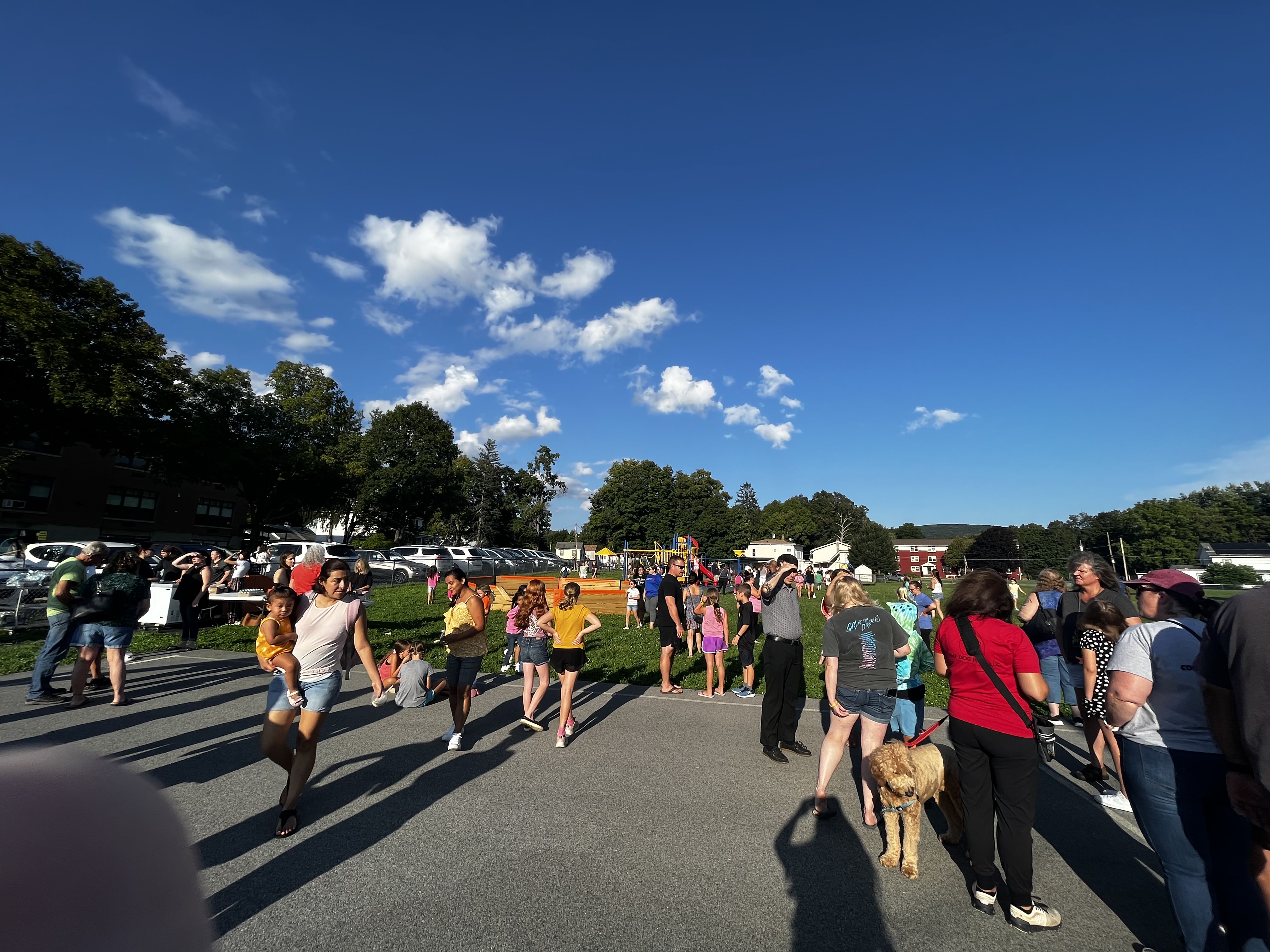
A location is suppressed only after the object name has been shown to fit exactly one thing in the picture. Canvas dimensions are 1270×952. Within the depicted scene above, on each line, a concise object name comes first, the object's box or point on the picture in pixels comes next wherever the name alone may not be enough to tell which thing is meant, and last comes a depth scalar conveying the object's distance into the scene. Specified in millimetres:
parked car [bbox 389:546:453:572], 32875
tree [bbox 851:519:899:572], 91812
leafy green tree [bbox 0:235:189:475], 24672
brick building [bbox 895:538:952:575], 91938
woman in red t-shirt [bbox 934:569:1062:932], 3514
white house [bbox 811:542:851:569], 79375
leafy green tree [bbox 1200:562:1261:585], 56094
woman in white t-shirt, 2914
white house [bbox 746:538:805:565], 79750
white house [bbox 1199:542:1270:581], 72188
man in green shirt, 6984
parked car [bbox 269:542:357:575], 19938
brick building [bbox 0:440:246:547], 34375
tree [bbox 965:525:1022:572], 87300
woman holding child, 4430
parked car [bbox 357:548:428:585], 27812
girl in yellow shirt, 6496
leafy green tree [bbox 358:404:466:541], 43562
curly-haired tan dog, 4027
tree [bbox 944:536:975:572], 111875
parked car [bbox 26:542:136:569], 19250
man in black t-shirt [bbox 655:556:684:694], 8953
